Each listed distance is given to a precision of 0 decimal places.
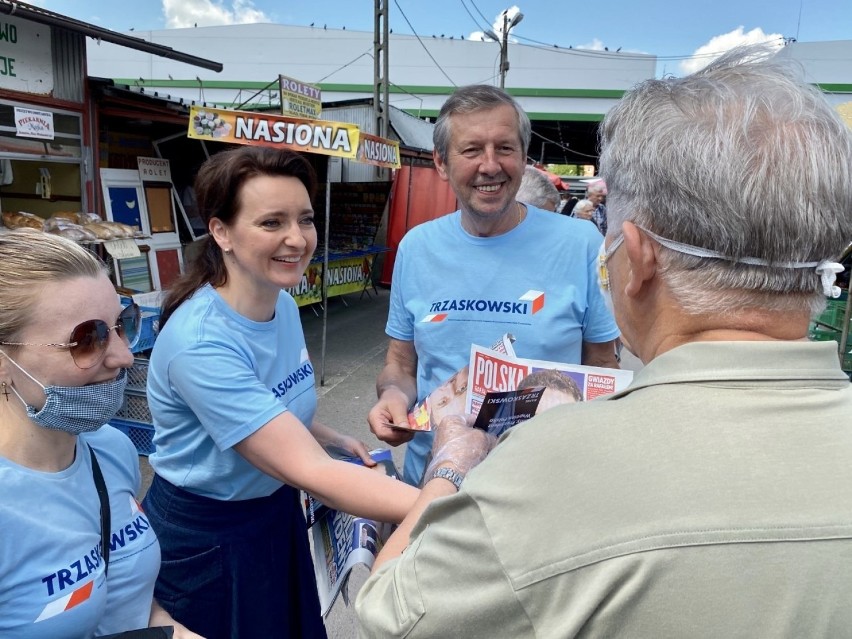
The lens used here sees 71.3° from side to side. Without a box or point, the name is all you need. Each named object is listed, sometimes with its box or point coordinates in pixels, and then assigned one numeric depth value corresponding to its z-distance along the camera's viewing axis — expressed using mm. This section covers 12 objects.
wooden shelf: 6633
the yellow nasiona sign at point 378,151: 6492
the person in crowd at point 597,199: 9320
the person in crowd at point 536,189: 4340
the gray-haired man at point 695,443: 626
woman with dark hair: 1610
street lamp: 23562
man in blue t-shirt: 2059
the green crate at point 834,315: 6034
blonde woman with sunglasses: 1285
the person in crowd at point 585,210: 10578
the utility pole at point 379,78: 12797
